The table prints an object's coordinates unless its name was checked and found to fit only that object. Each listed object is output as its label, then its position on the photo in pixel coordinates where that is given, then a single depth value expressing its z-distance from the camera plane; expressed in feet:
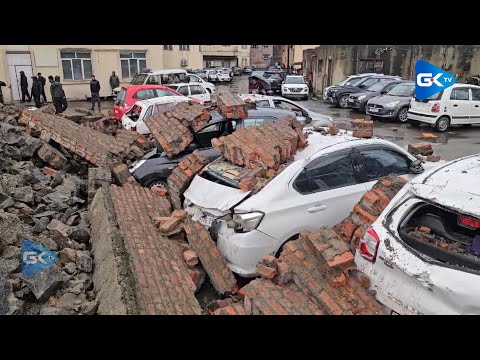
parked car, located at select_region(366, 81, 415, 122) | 51.59
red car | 40.16
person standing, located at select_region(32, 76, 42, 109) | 56.85
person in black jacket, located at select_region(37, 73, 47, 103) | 58.07
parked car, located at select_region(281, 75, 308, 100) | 75.61
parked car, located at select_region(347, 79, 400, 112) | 59.31
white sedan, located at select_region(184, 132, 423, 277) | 14.34
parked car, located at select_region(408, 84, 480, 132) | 45.70
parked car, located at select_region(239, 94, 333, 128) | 34.65
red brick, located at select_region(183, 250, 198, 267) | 15.15
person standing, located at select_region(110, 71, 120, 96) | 70.64
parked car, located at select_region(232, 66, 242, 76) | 145.69
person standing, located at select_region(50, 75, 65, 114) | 48.69
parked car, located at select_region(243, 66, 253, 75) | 149.60
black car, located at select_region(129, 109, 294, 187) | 23.34
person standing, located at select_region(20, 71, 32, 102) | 62.95
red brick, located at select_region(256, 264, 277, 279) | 13.32
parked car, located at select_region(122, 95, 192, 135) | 33.68
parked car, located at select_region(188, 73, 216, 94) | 70.02
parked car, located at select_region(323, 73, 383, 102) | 69.31
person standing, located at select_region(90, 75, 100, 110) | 59.48
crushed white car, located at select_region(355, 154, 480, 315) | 9.34
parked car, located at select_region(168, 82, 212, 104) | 54.75
